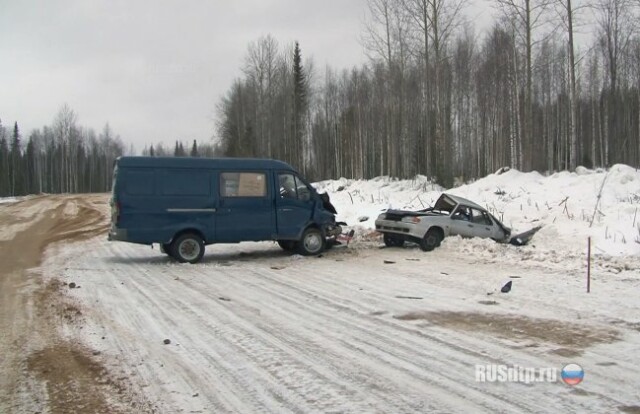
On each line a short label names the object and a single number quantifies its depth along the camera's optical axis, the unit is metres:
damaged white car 14.97
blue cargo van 12.31
